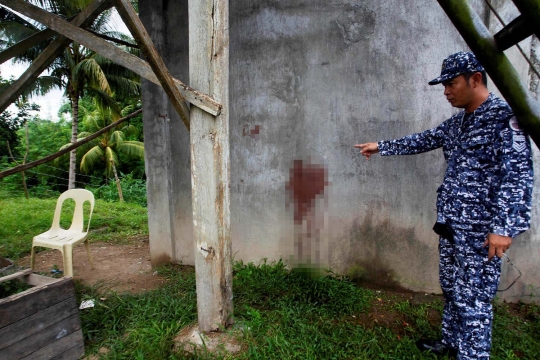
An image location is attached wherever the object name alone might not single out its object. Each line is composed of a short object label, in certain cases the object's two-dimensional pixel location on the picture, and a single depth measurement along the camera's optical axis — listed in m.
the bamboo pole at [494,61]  1.18
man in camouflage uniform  1.79
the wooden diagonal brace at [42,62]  3.00
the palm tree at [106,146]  16.03
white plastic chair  3.60
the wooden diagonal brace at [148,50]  1.91
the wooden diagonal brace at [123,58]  2.27
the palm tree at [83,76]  11.20
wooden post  2.32
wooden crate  2.08
